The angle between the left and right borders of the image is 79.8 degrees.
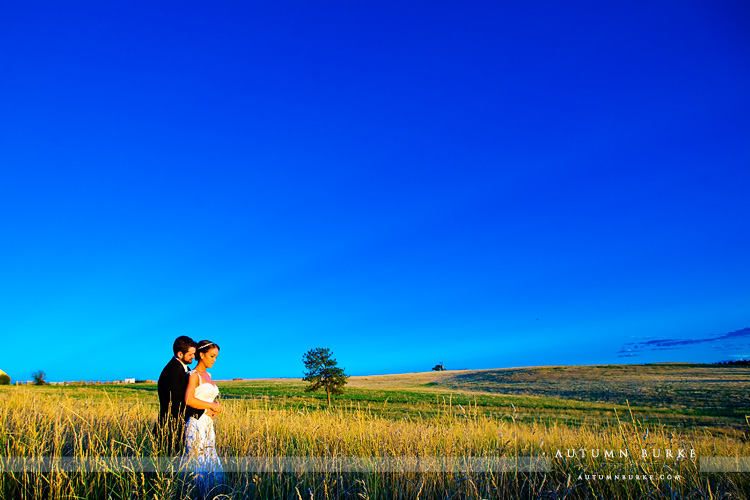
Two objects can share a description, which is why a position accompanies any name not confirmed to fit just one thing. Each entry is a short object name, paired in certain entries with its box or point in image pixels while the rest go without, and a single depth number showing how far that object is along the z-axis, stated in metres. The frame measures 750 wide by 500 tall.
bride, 5.21
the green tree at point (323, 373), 39.97
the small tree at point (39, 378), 45.66
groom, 5.81
